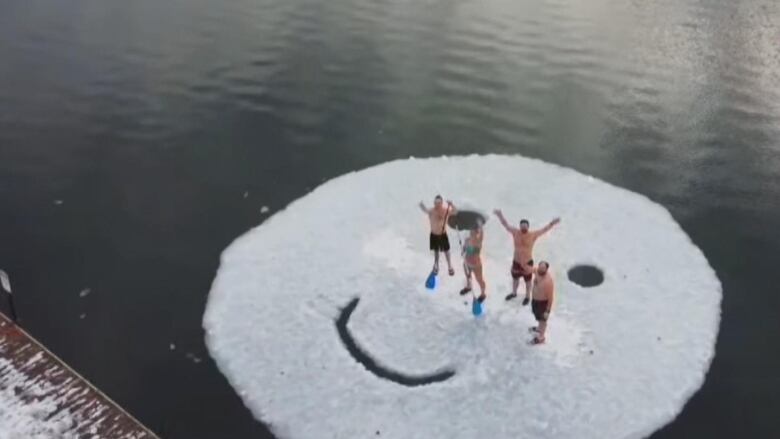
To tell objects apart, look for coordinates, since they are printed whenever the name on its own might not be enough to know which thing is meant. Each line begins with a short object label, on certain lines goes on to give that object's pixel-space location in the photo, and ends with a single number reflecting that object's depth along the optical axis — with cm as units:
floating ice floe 1495
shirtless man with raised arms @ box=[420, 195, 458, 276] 1742
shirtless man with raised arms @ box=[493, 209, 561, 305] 1650
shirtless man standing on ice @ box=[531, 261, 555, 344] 1551
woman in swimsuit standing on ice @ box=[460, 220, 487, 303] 1650
